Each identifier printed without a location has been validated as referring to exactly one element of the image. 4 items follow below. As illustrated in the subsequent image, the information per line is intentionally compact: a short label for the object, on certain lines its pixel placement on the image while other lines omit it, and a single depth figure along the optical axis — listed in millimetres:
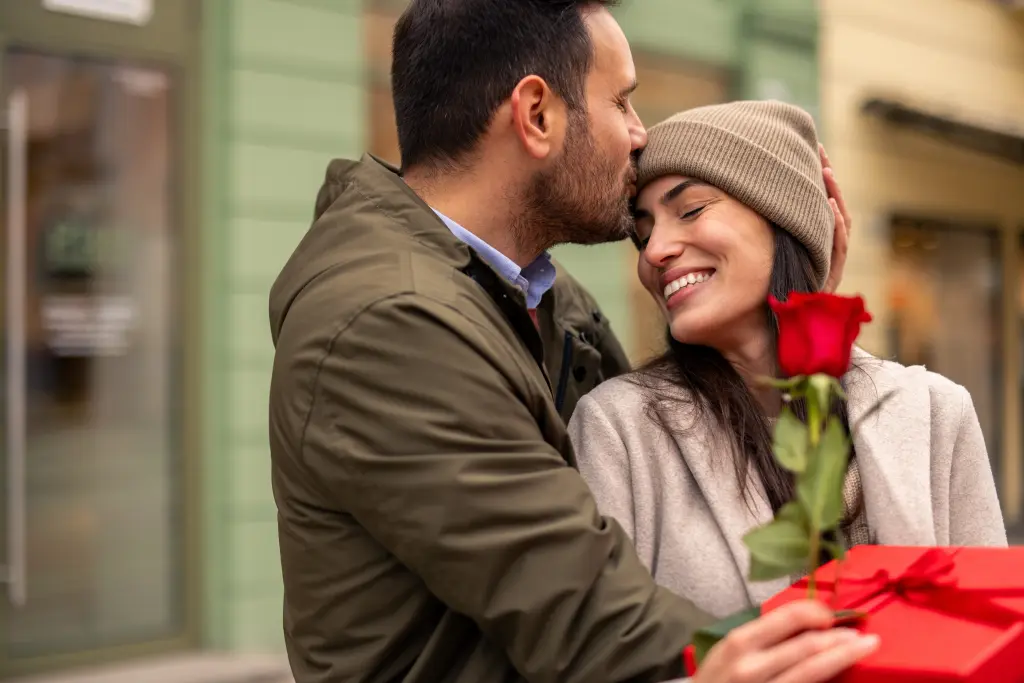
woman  1933
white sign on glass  4695
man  1565
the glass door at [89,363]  4645
